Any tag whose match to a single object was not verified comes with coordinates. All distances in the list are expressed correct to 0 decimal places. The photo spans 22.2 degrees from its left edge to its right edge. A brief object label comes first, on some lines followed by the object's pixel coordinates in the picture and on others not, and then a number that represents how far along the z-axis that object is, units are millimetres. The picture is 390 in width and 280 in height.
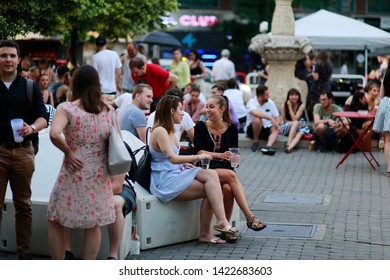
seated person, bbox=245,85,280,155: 18391
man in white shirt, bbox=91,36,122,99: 17594
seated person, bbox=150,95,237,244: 9172
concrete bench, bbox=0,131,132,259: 8367
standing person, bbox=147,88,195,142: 11407
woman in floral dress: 7406
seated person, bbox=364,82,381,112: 17188
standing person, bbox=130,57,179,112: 14844
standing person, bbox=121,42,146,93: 17456
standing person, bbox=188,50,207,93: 25719
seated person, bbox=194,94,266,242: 9539
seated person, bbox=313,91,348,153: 17906
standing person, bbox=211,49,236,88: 26250
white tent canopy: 25859
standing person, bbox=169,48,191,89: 23375
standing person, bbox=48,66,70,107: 16359
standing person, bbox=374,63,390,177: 14367
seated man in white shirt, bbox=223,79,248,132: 19906
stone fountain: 21359
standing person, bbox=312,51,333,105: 21578
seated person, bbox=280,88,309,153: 18469
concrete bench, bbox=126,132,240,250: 8977
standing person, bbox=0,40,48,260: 7945
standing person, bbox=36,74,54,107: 14664
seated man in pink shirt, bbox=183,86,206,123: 18608
